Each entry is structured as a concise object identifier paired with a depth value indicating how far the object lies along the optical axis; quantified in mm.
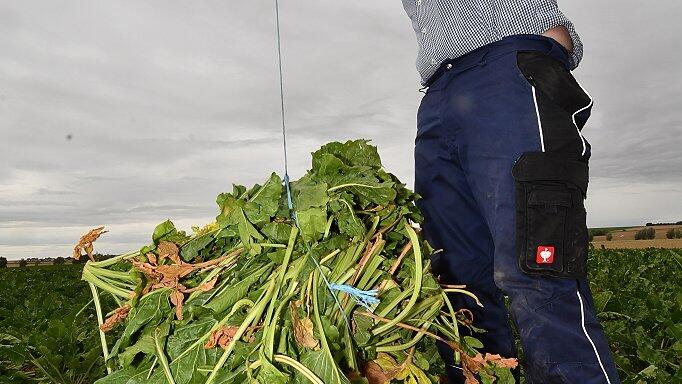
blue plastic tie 1682
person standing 2232
